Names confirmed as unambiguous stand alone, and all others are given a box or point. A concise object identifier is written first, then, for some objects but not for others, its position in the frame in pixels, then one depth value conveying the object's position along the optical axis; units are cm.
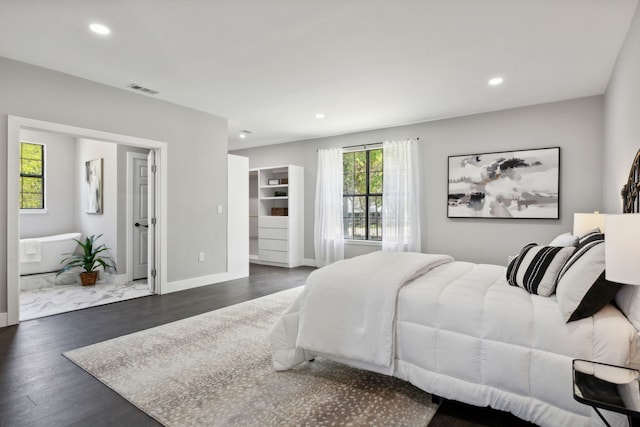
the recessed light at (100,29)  271
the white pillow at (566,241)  253
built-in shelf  670
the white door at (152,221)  463
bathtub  514
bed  157
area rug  186
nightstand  114
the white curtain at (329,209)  641
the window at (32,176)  598
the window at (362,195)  612
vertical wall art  562
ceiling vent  402
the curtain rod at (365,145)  601
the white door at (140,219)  543
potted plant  509
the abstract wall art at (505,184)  448
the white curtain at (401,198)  549
